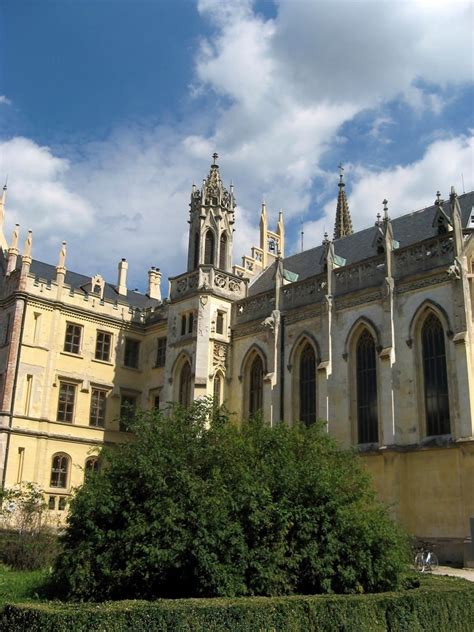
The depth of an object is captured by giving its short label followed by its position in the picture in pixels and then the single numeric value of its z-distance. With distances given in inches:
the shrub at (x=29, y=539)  899.4
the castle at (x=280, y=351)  1028.5
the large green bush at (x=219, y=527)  556.4
